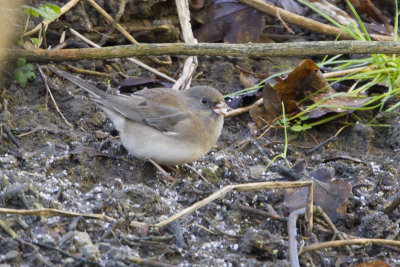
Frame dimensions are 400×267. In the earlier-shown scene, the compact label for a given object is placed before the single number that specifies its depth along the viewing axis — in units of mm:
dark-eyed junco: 7977
